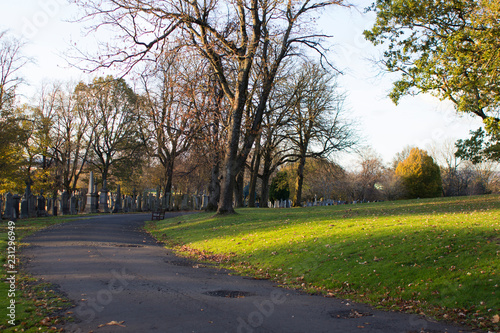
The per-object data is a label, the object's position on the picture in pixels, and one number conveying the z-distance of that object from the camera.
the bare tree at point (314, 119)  33.88
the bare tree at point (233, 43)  19.39
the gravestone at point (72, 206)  36.41
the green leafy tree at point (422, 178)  54.19
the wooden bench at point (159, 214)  31.52
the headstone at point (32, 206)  30.78
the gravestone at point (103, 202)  42.62
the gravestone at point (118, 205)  44.12
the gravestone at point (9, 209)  25.85
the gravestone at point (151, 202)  51.81
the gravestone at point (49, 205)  38.26
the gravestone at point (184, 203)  52.87
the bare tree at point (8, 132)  24.38
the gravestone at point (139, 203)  49.66
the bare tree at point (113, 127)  48.59
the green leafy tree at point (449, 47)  12.39
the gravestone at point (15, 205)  25.99
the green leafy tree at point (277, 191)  62.83
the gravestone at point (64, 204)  35.75
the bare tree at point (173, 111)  22.14
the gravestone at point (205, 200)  48.81
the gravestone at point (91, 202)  40.00
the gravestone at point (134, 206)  48.47
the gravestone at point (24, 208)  29.41
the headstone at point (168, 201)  46.94
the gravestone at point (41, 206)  32.19
